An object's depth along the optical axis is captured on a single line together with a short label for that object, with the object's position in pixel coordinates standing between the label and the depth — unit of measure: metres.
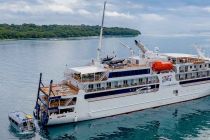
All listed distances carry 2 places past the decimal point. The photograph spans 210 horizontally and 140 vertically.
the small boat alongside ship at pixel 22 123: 41.56
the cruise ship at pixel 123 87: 44.22
